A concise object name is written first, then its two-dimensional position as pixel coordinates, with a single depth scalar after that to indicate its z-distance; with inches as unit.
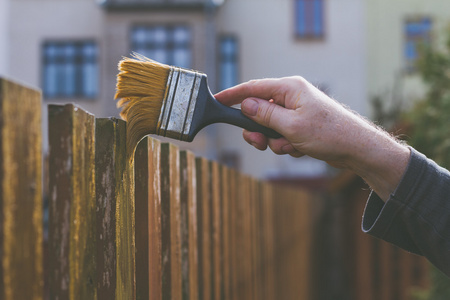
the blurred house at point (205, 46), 781.3
